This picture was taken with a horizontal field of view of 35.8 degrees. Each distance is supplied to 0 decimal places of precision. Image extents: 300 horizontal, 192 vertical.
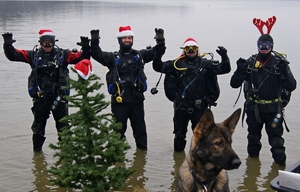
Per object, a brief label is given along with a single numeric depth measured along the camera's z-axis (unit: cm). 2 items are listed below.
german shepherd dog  420
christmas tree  513
